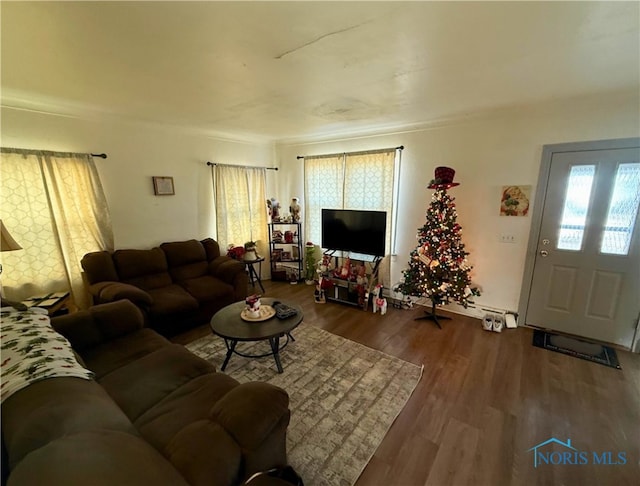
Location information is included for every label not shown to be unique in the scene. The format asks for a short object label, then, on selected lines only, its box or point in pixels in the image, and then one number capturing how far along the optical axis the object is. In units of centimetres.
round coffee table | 221
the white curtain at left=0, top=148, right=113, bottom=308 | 264
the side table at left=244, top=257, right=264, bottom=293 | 426
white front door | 261
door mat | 259
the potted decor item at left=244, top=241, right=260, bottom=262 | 425
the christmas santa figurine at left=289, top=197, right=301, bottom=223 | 471
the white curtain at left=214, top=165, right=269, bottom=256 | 429
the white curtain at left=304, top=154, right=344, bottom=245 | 439
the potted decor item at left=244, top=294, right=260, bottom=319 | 247
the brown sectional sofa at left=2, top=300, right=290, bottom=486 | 77
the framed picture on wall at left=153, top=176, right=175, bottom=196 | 362
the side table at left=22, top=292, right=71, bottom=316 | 253
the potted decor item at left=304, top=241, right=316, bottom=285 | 484
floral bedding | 119
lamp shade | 212
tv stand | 380
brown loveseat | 283
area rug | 166
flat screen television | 383
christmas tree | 315
